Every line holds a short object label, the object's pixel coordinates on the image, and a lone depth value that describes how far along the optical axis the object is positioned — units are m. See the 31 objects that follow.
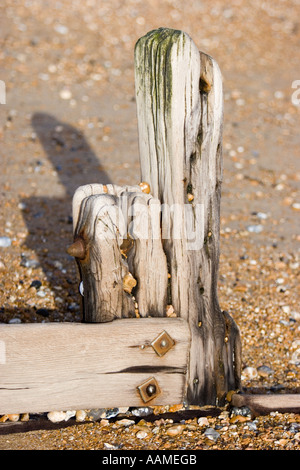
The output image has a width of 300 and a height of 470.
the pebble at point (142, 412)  7.54
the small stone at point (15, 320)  9.09
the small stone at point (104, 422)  7.28
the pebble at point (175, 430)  7.09
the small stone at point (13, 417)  7.43
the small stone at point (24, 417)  7.45
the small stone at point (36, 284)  10.16
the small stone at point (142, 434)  7.01
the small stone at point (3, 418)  7.37
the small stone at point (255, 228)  13.33
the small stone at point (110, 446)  6.81
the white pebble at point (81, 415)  7.38
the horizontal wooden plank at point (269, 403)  7.59
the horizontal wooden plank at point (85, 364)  6.79
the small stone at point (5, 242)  11.39
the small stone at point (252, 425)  7.25
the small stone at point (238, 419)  7.38
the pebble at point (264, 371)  9.30
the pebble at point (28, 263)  10.82
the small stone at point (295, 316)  10.58
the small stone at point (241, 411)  7.45
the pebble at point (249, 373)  9.21
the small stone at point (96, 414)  7.43
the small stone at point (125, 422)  7.30
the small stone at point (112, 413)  7.47
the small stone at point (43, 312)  9.48
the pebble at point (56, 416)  7.36
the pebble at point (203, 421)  7.32
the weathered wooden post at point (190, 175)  6.68
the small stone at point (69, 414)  7.41
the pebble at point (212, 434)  7.03
